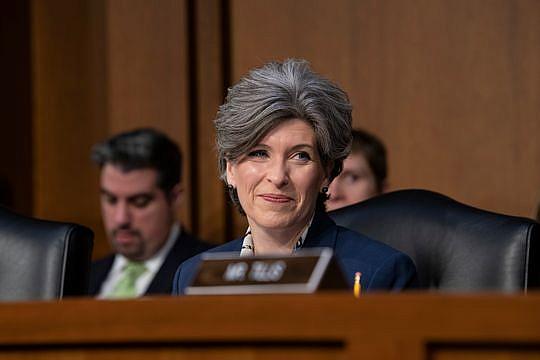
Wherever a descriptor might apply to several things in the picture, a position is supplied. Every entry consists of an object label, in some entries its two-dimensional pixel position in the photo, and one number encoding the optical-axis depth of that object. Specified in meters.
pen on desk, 4.29
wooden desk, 2.47
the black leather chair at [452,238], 4.55
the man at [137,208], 8.07
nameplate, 2.79
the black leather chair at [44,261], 4.57
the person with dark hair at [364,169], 7.66
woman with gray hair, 4.70
